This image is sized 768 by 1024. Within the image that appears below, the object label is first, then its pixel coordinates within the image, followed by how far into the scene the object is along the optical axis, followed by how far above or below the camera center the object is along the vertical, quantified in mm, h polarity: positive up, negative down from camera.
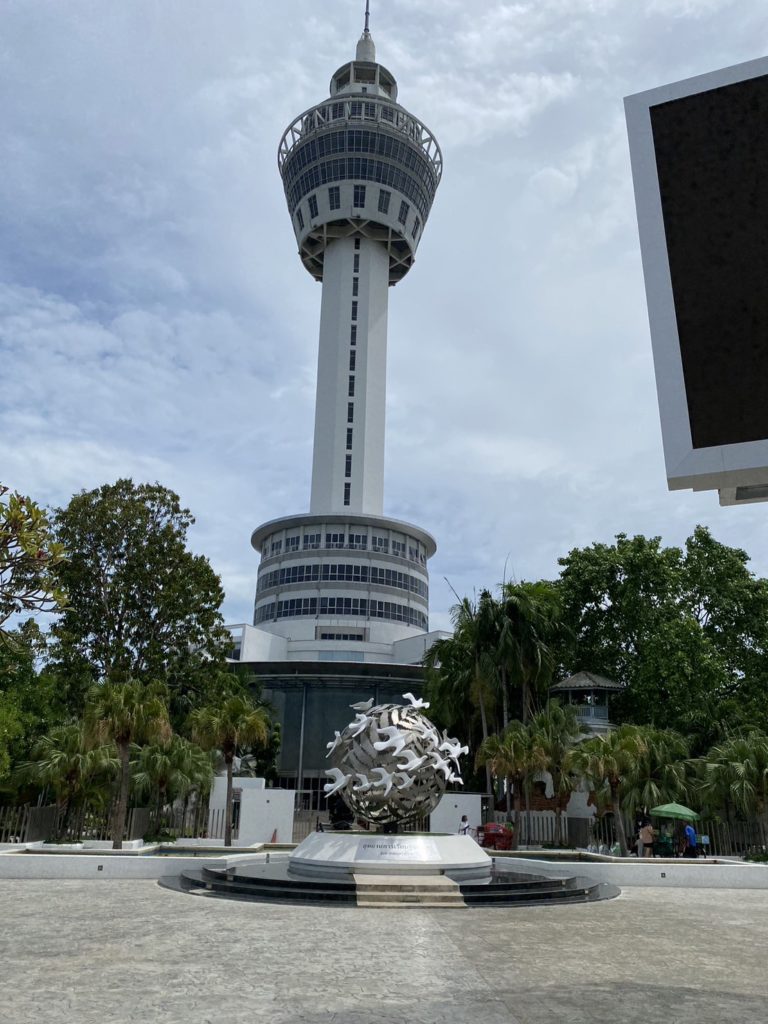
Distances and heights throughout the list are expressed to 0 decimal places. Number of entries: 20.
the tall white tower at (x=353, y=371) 73938 +42608
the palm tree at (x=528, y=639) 39312 +7975
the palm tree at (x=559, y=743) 31039 +2528
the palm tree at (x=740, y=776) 26812 +1233
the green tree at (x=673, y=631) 40094 +9326
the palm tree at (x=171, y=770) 31453 +1301
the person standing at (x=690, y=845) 26766 -988
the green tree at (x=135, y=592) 36156 +9185
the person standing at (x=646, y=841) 26062 -873
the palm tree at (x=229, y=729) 29312 +2634
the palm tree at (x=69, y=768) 27328 +1157
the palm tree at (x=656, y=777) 30094 +1278
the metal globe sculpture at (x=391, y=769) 20516 +952
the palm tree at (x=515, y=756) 30625 +1965
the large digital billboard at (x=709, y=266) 5551 +3788
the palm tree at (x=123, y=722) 25859 +2475
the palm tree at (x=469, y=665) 39375 +7004
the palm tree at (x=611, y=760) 27266 +1674
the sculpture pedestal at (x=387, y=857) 18391 -1075
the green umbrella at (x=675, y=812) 26250 +35
